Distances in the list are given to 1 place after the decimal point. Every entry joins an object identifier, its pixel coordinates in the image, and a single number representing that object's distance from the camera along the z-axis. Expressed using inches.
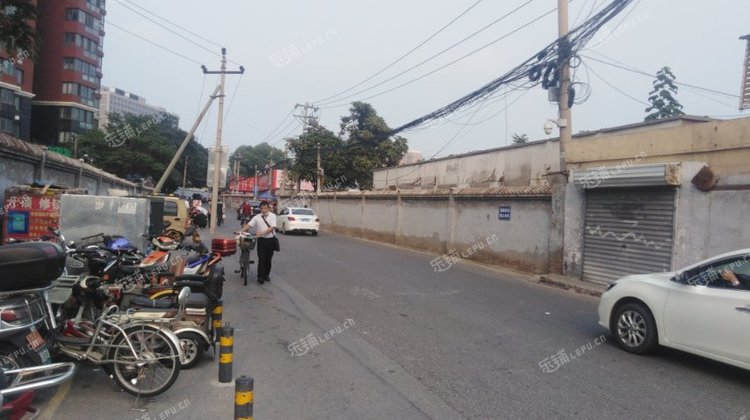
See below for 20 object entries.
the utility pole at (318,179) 1484.9
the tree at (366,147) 1492.4
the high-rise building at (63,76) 2156.7
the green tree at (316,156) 1524.4
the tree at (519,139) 1581.9
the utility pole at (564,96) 536.7
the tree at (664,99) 892.0
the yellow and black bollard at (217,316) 225.3
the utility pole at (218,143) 944.9
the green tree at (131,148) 1907.0
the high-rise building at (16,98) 1711.4
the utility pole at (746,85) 458.6
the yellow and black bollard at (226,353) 180.4
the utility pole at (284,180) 1584.0
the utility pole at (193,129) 935.7
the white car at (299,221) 1008.9
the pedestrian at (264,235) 420.5
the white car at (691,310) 217.3
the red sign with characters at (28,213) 444.1
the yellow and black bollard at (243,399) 118.1
